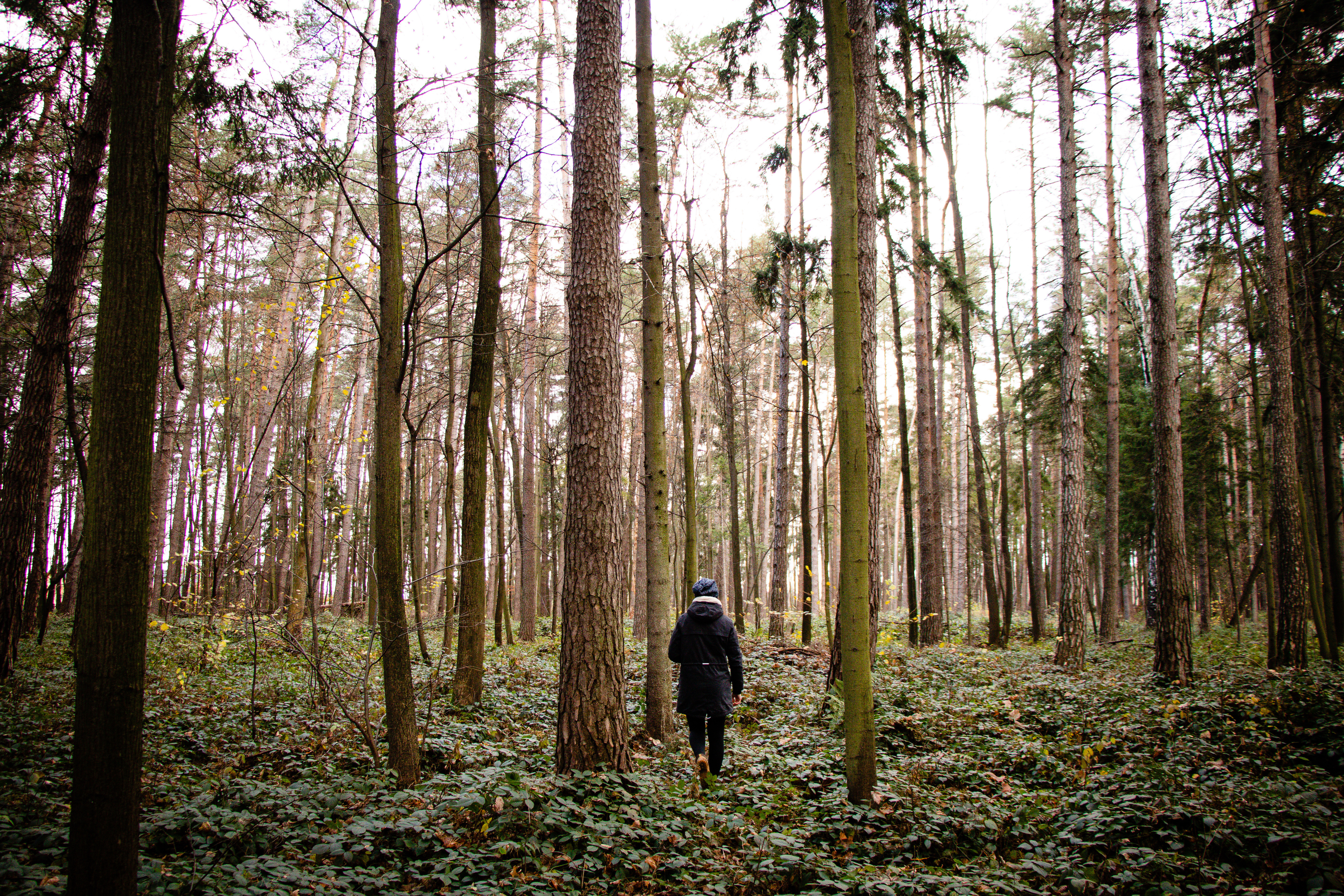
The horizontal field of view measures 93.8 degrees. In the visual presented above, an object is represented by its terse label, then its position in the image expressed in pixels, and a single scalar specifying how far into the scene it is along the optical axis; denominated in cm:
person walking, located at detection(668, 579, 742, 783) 583
